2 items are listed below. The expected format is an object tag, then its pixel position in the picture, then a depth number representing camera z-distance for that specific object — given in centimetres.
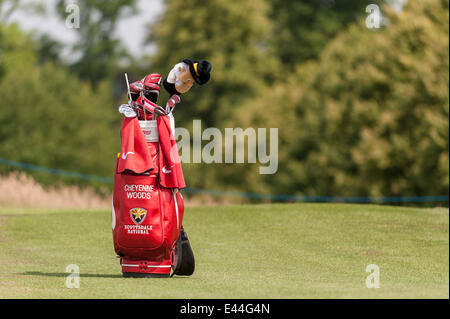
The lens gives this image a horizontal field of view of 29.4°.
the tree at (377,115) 2339
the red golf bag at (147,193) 877
